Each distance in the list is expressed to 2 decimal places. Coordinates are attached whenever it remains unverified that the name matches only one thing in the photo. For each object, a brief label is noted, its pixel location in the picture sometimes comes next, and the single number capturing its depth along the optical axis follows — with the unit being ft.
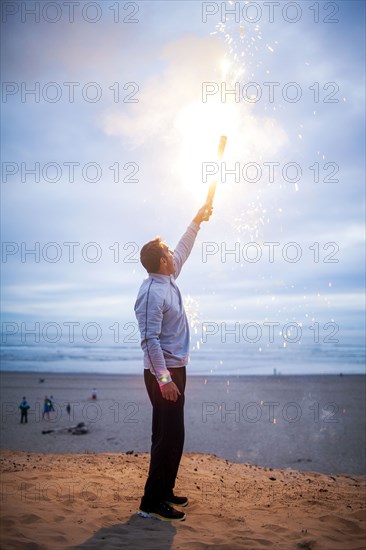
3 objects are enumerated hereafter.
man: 16.69
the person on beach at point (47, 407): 77.30
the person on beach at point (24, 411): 73.82
